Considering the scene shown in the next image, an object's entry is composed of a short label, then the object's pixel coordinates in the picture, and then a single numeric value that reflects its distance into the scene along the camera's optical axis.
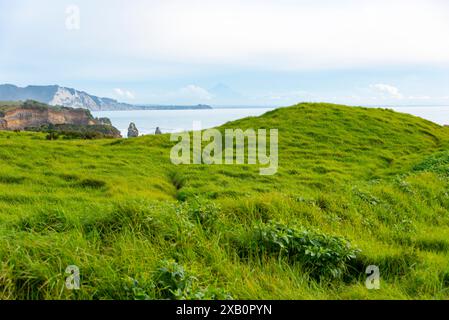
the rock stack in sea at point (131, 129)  99.74
